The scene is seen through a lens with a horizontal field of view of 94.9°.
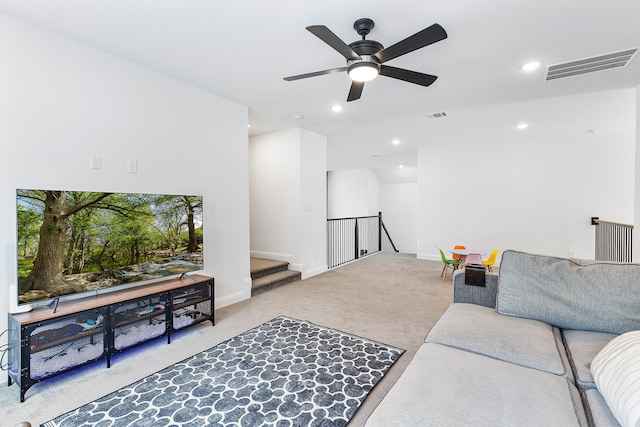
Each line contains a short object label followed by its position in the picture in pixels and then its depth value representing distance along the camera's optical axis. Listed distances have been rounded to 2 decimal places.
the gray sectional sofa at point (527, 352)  1.12
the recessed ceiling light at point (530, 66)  2.87
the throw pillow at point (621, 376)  1.04
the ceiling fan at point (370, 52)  1.94
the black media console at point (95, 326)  1.99
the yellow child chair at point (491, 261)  4.93
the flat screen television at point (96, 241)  2.14
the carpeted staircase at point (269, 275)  4.40
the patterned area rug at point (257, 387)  1.78
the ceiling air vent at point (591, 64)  2.72
